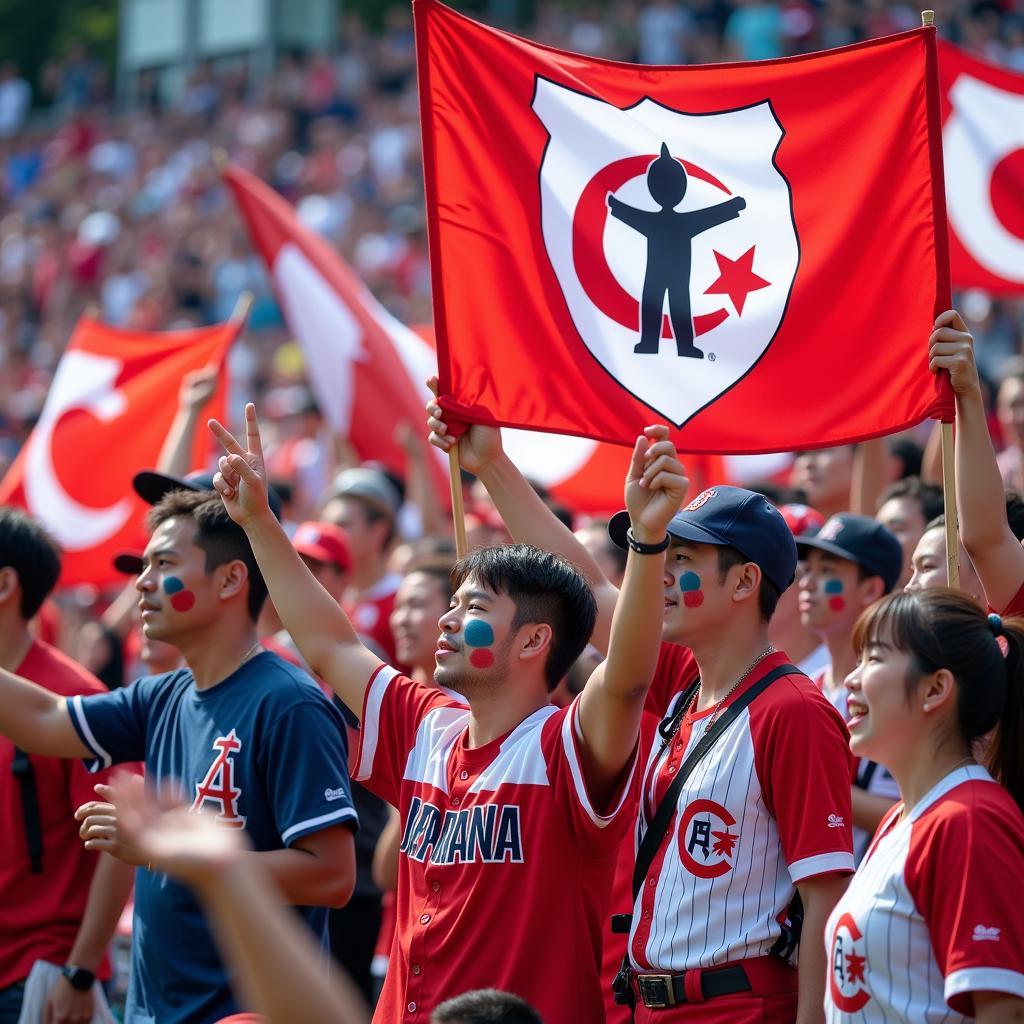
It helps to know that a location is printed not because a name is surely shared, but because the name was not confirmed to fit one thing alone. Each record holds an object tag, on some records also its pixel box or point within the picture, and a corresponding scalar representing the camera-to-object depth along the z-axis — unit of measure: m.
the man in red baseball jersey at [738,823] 6.93
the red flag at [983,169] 13.98
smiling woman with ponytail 5.86
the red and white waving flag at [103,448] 15.88
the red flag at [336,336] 16.17
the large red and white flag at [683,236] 8.92
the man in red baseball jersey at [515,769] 6.85
